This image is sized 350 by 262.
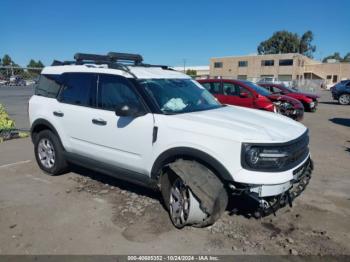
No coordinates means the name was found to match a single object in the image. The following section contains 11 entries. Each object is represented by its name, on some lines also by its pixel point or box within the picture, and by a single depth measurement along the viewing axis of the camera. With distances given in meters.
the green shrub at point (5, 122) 8.73
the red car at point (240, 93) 10.59
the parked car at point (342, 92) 23.02
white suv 3.42
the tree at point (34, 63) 98.75
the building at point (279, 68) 64.50
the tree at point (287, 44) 94.50
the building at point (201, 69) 90.19
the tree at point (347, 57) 126.42
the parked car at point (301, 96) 17.39
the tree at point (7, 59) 85.19
